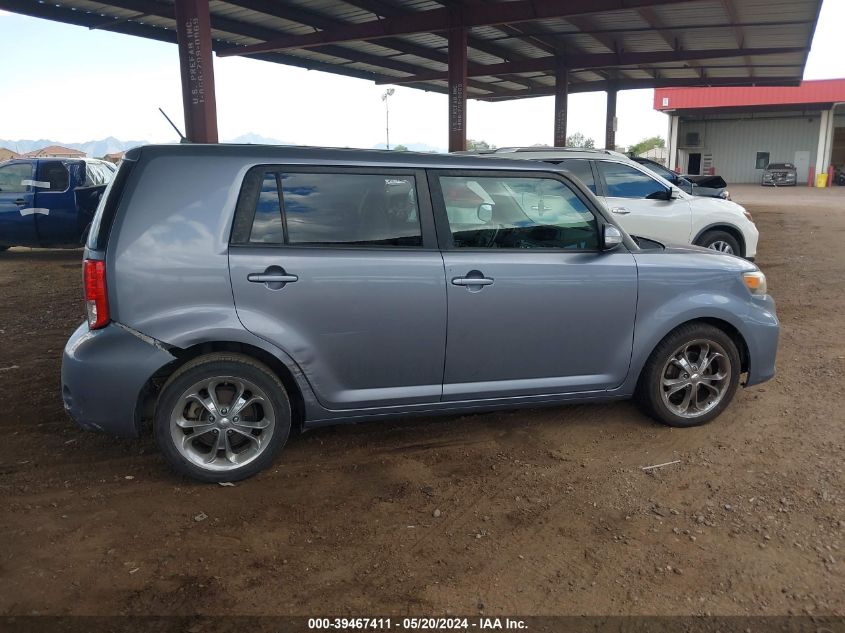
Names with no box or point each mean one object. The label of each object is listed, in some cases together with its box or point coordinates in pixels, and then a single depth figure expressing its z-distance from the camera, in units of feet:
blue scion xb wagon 10.70
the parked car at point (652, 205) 27.40
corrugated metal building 128.98
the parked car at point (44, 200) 37.65
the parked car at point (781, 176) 129.49
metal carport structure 44.88
